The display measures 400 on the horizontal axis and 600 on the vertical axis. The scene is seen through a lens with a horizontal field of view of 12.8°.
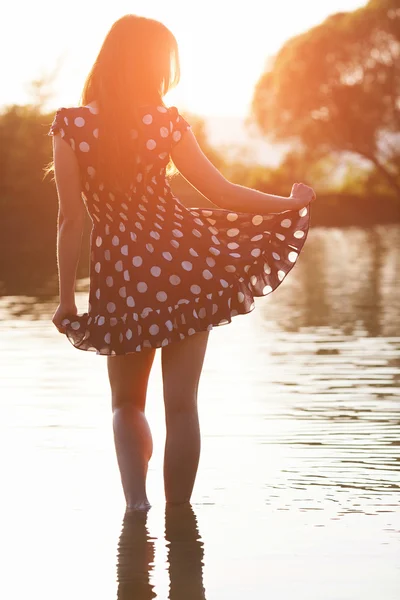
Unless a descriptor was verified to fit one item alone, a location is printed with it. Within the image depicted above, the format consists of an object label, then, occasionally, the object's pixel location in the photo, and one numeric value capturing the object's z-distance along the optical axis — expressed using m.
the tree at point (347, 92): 73.32
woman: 5.92
